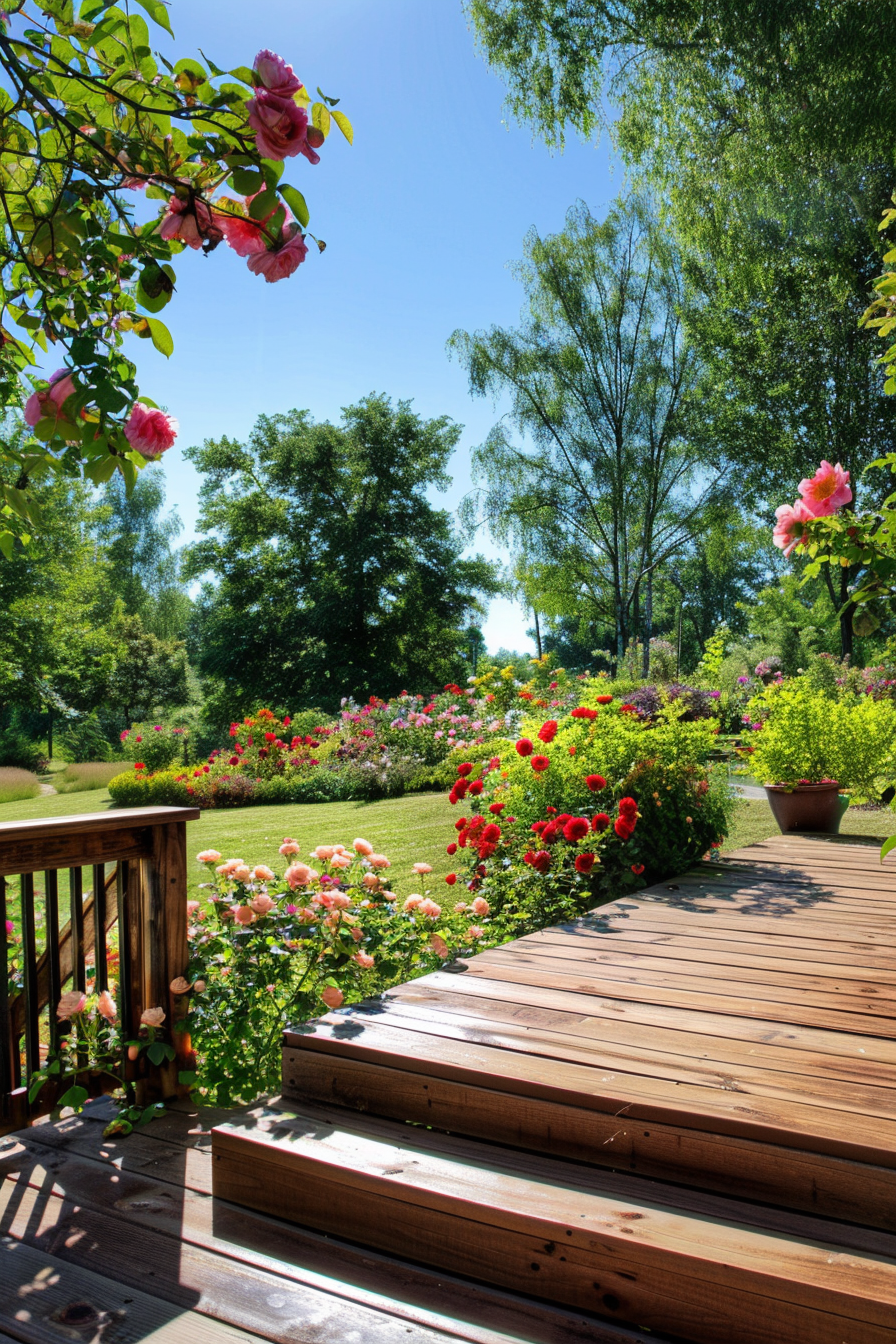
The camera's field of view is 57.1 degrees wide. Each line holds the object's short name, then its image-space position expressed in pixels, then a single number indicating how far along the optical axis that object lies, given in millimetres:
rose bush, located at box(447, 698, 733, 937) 3920
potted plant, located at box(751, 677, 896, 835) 5500
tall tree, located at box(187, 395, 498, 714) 23203
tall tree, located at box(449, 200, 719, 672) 16281
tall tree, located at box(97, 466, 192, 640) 28859
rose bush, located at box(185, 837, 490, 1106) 2584
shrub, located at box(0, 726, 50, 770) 19922
